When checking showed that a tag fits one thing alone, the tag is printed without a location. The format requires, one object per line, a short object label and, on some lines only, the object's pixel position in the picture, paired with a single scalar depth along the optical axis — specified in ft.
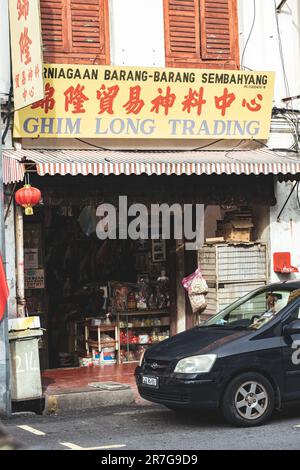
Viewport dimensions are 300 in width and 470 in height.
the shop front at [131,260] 43.06
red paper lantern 36.01
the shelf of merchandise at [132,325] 45.51
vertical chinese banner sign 35.63
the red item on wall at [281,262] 45.55
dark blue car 29.22
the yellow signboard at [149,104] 40.11
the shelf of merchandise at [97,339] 44.86
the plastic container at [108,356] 44.83
